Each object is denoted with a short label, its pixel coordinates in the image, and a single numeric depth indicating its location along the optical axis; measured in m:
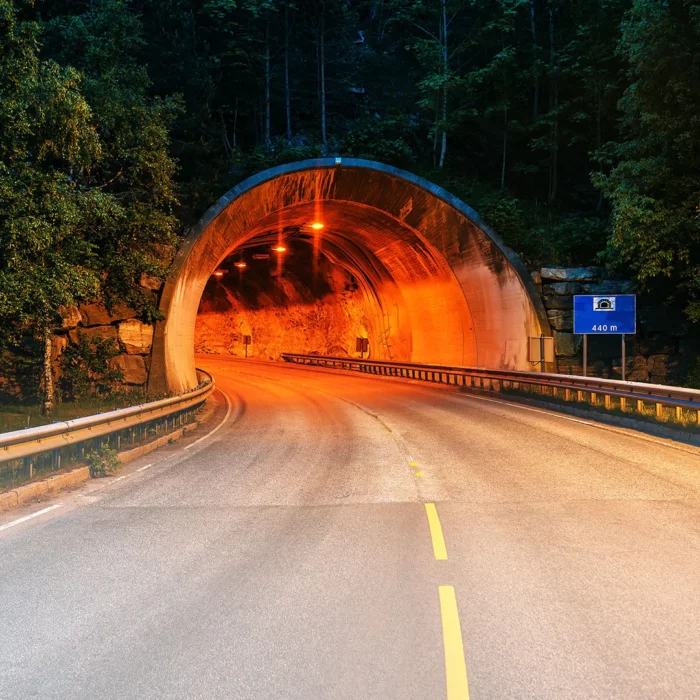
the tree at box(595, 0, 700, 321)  20.52
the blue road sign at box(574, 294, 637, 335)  20.31
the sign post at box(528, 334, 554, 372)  26.41
